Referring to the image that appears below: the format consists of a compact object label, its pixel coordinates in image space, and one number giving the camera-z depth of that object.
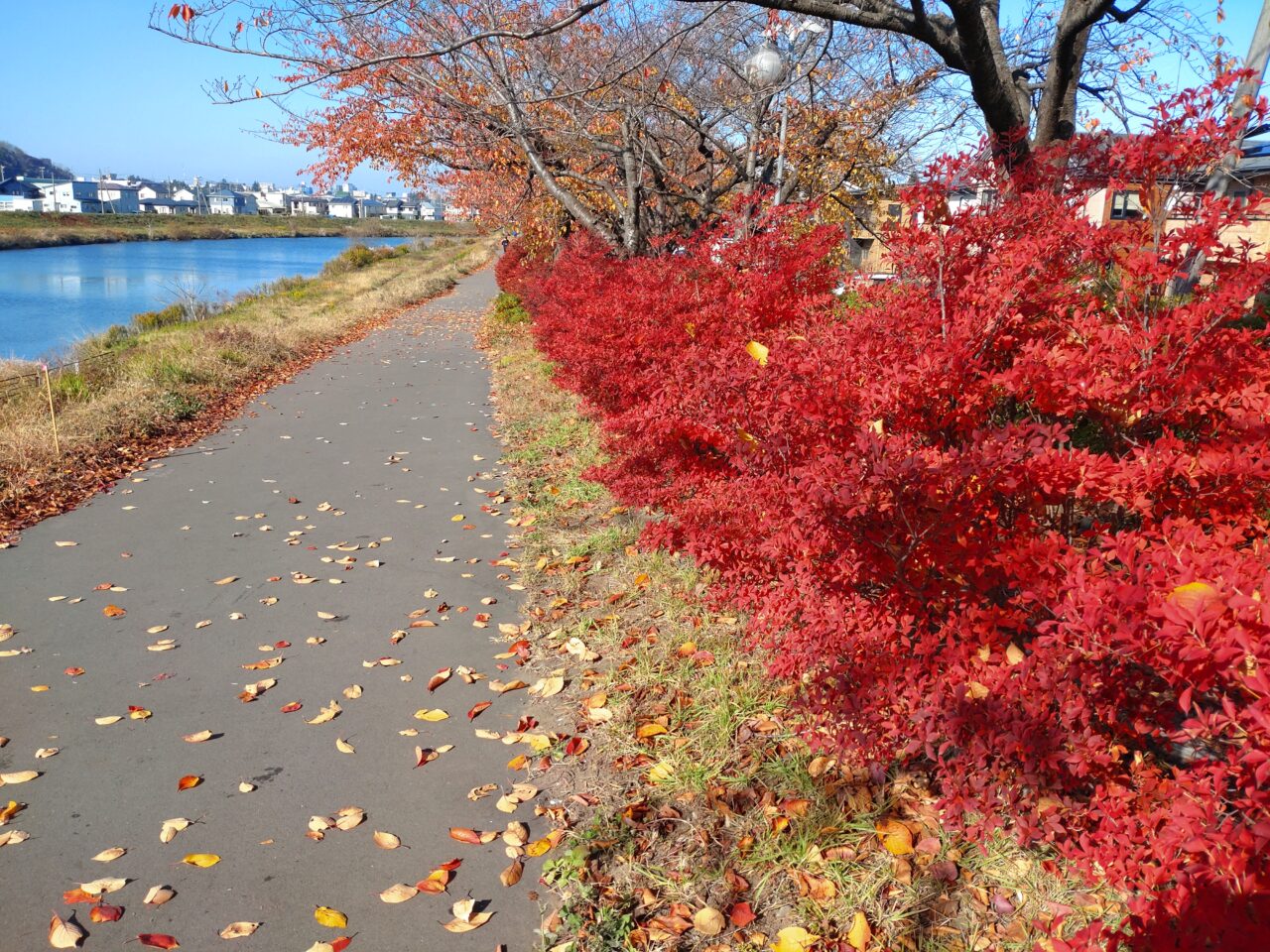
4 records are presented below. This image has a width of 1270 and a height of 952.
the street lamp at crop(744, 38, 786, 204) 7.59
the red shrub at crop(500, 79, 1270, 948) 1.78
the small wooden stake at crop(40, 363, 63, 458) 7.67
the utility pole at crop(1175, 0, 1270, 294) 5.36
